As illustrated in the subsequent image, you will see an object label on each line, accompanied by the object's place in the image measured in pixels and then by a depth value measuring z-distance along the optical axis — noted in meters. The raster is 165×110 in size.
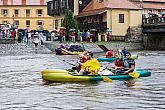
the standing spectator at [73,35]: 57.76
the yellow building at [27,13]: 97.38
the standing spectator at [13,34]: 55.71
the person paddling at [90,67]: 21.80
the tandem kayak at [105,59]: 35.38
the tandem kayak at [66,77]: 21.19
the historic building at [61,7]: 73.25
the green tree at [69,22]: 61.66
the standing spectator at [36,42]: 50.93
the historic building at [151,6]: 68.56
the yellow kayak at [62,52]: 44.81
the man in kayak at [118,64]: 23.34
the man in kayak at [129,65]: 22.89
